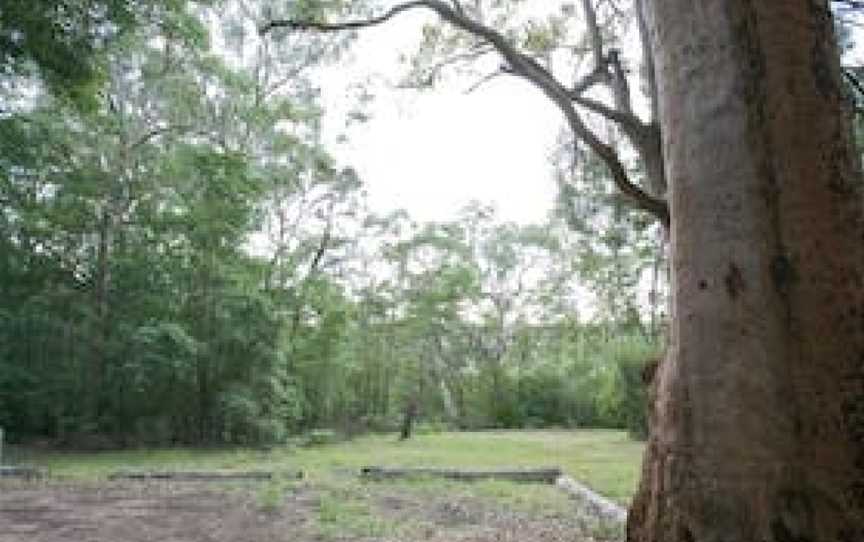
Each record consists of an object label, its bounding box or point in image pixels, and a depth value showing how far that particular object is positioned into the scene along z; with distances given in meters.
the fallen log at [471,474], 14.01
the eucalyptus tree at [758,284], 2.91
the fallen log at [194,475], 13.74
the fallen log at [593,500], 9.47
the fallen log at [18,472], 14.22
